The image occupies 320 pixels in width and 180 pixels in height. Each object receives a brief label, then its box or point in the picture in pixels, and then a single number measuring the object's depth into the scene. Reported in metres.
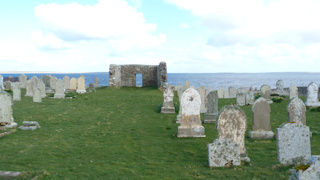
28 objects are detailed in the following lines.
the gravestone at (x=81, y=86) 27.17
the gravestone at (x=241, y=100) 20.92
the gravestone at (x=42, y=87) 22.72
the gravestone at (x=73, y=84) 30.48
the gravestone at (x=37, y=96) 19.72
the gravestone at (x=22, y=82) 31.73
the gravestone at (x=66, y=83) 30.75
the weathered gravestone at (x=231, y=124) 8.06
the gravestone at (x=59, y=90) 22.54
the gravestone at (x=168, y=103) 16.80
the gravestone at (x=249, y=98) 20.95
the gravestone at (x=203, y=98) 17.24
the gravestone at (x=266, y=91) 20.84
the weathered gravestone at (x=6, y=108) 11.77
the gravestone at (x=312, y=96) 18.73
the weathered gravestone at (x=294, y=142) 7.14
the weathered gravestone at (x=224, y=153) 7.08
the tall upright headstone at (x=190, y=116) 10.57
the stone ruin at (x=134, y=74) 31.45
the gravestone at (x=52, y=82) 28.14
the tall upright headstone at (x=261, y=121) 10.44
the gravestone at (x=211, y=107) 13.77
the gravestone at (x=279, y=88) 25.45
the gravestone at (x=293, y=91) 22.48
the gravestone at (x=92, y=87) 28.33
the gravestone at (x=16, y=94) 20.03
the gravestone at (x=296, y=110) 11.00
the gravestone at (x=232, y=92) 25.49
